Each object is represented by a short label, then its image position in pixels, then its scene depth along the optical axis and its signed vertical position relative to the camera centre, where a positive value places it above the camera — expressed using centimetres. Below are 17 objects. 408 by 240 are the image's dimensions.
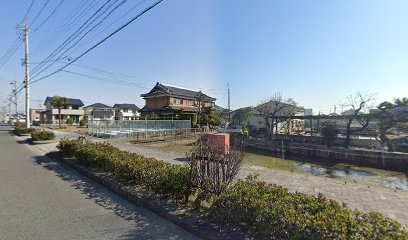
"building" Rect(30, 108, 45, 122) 7200 +257
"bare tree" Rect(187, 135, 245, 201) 492 -100
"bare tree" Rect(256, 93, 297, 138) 3432 +224
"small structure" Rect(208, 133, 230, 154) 506 -60
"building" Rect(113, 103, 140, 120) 6128 +318
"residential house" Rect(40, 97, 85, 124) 5347 +242
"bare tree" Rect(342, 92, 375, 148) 1805 -8
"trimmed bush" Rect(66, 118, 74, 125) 5131 +21
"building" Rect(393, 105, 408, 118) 1752 +72
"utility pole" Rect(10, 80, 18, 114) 4462 +563
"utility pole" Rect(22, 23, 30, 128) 2364 +496
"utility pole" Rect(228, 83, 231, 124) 4575 +228
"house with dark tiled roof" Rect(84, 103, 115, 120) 5410 +264
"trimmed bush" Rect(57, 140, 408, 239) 265 -126
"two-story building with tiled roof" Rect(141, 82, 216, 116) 3544 +354
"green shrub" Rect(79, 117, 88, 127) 4619 -23
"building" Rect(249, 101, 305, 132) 3511 +4
